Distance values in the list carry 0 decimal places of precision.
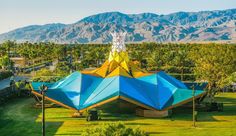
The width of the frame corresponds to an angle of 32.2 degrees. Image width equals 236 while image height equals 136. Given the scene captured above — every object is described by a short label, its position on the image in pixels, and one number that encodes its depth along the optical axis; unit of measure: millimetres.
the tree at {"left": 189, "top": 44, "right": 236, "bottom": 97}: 62375
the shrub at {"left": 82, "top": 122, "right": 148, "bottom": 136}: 21391
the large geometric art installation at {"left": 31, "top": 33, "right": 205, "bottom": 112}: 54531
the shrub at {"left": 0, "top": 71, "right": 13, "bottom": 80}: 97856
